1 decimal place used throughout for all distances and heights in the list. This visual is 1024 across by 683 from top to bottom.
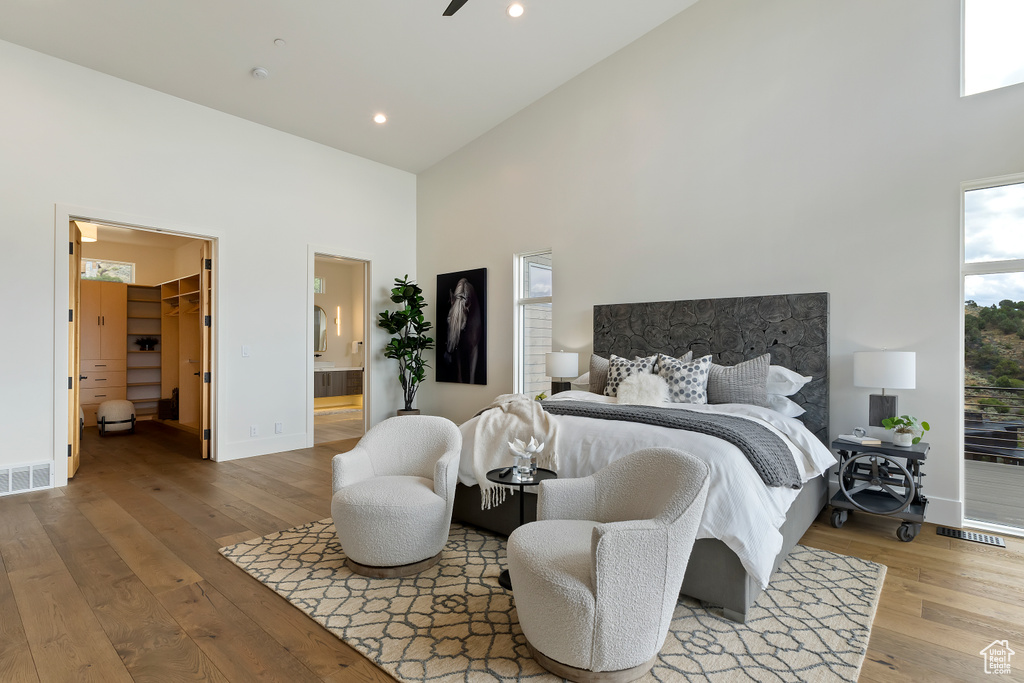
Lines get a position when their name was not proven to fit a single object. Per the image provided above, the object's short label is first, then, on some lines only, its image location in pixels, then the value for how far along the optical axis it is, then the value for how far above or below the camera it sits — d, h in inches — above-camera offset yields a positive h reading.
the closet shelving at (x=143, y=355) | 318.0 -8.4
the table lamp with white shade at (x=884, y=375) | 131.6 -8.6
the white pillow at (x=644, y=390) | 148.8 -14.3
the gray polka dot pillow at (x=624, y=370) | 166.7 -9.1
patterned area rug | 73.2 -46.7
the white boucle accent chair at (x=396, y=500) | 99.8 -31.4
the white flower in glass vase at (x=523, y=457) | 95.7 -21.8
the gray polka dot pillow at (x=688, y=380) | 152.9 -11.6
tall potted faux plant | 259.1 +4.2
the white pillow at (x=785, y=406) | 149.9 -18.9
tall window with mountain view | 130.8 -2.7
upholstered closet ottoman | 264.7 -39.6
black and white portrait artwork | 249.3 +7.1
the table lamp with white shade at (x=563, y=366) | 199.5 -9.4
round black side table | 93.2 -25.7
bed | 86.1 -19.7
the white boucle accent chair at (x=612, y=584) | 66.9 -32.6
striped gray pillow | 148.6 -12.2
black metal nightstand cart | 124.7 -36.5
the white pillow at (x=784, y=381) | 152.3 -11.7
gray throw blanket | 98.1 -18.6
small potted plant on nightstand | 131.6 -22.7
